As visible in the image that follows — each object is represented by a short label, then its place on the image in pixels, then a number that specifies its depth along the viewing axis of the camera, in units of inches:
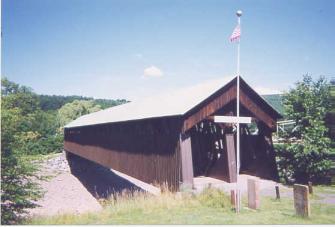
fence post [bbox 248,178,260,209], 413.1
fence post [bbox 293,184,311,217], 370.9
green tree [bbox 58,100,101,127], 2694.4
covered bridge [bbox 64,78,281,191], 547.5
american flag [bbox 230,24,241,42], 424.8
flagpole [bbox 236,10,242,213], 393.9
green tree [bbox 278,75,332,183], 609.9
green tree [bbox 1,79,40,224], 423.2
